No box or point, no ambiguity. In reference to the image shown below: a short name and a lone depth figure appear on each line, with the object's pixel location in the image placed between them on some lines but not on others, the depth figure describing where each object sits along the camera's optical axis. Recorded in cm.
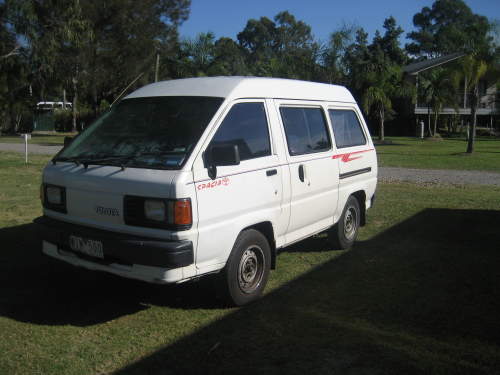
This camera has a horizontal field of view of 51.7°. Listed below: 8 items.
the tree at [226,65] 3722
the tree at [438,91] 3572
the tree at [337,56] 3403
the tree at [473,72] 2269
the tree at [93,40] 3359
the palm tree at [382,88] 3259
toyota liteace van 407
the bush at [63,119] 4366
